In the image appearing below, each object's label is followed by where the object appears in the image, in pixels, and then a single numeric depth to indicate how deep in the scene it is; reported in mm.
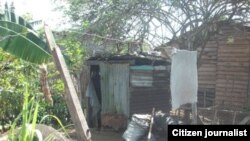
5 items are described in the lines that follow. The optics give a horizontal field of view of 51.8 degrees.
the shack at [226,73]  8220
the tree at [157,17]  6613
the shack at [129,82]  7818
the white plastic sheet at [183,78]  5524
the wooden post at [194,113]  5588
